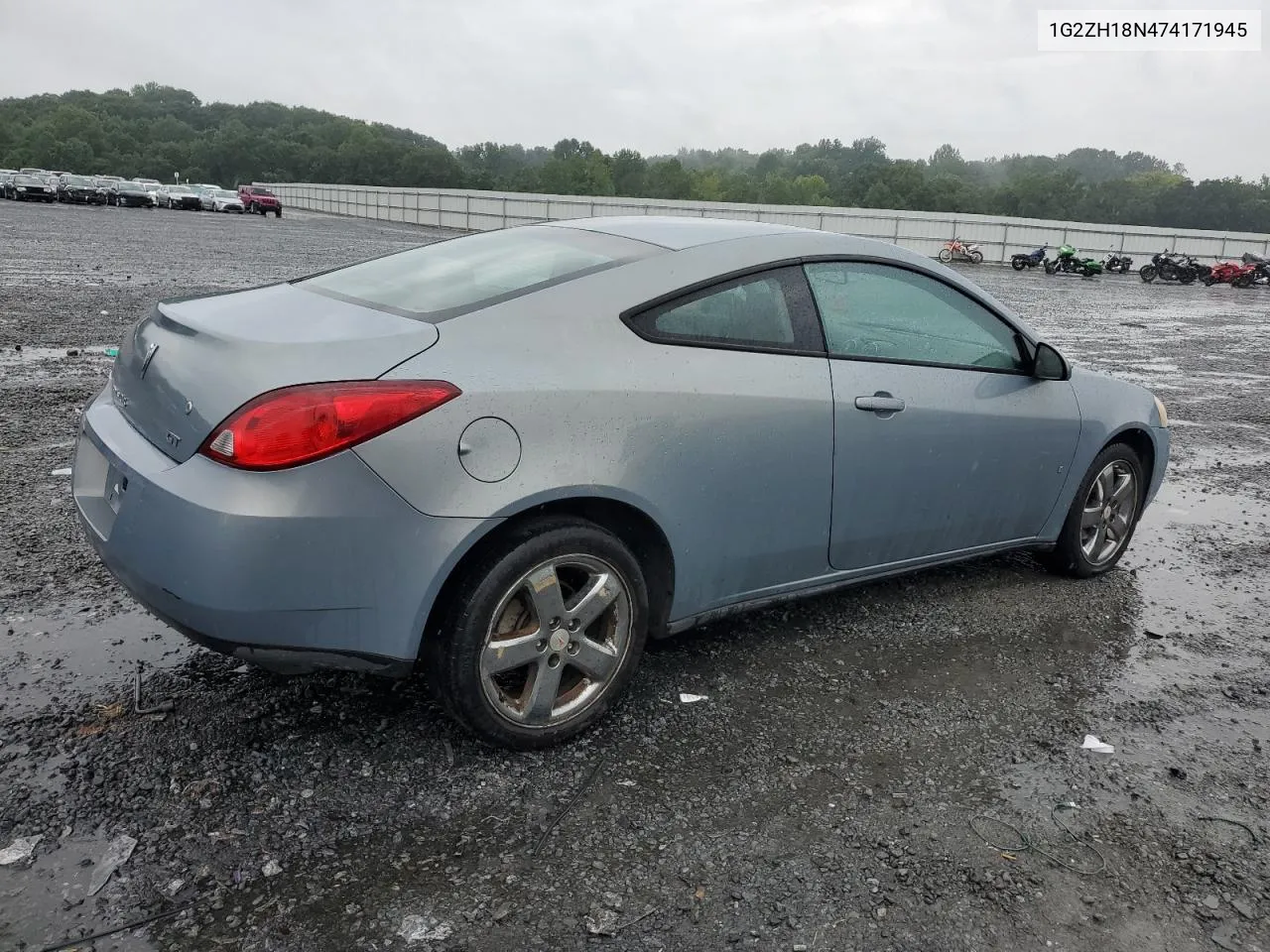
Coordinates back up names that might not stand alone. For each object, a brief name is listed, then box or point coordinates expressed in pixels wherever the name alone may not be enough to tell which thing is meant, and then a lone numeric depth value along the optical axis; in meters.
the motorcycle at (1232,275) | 32.84
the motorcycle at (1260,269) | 33.06
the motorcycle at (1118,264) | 37.00
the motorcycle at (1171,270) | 33.25
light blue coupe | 2.59
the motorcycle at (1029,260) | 35.55
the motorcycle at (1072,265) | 33.16
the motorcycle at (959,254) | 37.38
